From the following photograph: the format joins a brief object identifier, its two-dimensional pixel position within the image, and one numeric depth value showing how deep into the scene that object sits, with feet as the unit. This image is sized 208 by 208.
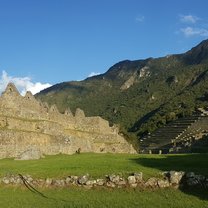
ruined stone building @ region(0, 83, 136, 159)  65.14
